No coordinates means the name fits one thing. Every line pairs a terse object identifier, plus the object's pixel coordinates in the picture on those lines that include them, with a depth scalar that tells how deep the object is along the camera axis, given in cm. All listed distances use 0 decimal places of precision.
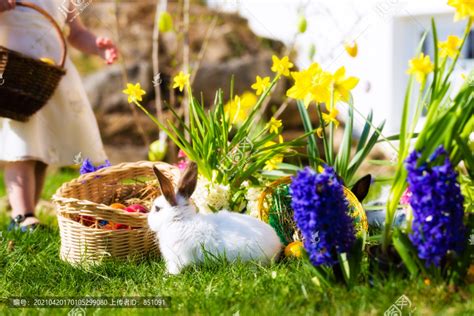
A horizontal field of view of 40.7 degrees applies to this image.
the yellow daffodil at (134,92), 263
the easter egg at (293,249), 225
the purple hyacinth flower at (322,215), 175
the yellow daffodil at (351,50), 276
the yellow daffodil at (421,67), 183
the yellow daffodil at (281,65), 256
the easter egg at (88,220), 254
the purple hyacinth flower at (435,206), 171
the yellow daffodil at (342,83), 201
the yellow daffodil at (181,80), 263
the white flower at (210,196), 254
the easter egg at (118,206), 260
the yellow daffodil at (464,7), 187
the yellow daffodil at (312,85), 202
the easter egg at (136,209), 257
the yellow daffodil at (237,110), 276
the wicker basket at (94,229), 235
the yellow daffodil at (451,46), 199
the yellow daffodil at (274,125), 263
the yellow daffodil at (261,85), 267
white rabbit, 216
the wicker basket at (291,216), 229
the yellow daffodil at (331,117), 235
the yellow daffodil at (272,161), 267
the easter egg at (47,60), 290
